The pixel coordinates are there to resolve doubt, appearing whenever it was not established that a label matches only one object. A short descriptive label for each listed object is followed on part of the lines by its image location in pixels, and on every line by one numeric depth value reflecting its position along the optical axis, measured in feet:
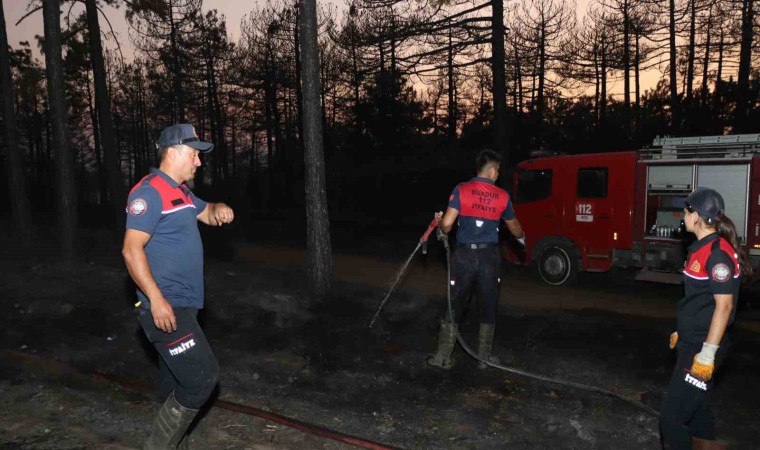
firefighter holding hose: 20.44
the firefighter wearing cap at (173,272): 11.55
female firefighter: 11.70
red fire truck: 32.91
